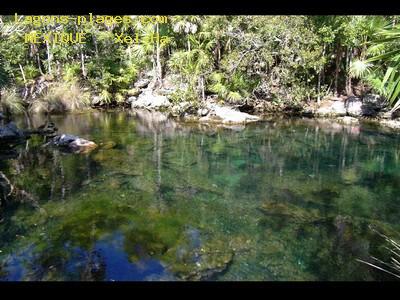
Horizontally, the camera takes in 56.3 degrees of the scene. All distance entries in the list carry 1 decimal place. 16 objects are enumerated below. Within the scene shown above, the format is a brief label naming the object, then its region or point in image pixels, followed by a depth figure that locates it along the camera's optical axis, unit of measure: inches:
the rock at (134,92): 1181.8
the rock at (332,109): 974.4
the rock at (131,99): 1184.8
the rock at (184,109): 1016.2
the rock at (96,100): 1144.2
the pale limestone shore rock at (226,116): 916.6
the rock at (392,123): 835.7
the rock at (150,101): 1117.7
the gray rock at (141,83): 1206.9
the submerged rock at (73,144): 643.5
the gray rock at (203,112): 979.9
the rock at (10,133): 713.3
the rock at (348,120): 895.0
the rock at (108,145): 668.1
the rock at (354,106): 951.6
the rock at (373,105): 933.2
